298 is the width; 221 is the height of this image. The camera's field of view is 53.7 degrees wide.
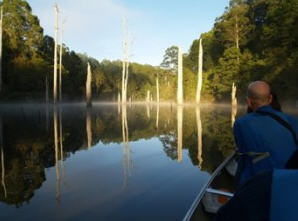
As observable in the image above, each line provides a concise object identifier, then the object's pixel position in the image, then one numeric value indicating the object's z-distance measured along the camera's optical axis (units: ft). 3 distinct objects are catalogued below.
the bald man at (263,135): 6.38
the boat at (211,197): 8.16
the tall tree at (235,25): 104.78
